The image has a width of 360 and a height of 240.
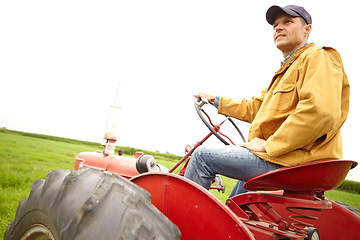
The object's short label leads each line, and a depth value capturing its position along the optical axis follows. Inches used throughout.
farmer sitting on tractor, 55.1
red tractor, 43.1
